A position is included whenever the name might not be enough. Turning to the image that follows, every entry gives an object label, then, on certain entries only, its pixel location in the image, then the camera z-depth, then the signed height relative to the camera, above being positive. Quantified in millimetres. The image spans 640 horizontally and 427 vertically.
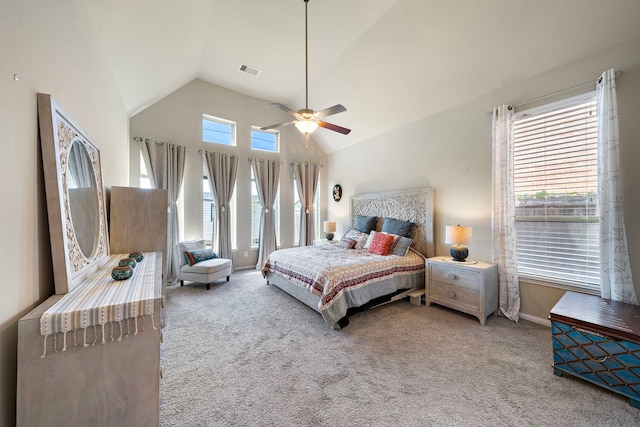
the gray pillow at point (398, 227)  3955 -332
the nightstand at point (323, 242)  4939 -706
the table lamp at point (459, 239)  3020 -424
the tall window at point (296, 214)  5852 -119
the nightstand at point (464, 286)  2766 -995
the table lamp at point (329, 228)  5336 -428
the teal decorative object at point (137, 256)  2146 -395
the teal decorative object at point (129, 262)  1833 -377
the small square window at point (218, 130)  4844 +1695
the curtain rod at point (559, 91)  2311 +1203
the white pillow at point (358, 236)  4293 -526
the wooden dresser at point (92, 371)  983 -701
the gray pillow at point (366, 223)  4570 -297
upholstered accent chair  3920 -890
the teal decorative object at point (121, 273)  1523 -383
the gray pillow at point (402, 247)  3650 -614
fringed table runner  1009 -432
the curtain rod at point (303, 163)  5738 +1144
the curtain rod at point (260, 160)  5211 +1128
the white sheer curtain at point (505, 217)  2854 -148
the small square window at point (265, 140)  5398 +1641
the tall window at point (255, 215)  5355 -101
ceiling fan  2695 +1063
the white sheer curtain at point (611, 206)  2139 -34
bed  2750 -777
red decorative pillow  3703 -571
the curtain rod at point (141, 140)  4078 +1266
